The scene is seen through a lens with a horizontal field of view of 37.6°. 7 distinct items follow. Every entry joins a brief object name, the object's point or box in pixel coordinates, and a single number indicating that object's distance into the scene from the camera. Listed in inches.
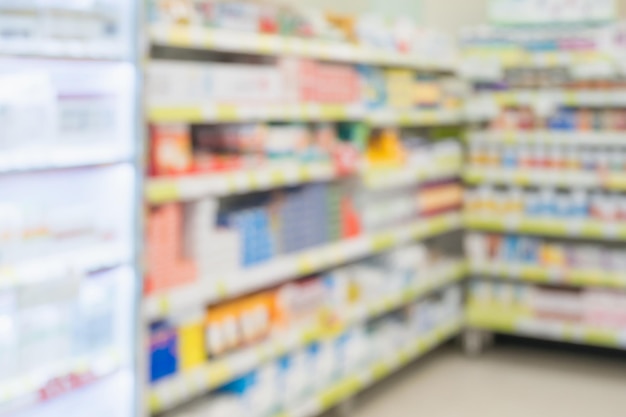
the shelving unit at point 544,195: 207.2
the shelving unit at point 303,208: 126.8
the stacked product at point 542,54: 203.9
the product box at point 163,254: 123.3
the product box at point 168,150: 124.7
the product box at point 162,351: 124.8
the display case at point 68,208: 103.3
